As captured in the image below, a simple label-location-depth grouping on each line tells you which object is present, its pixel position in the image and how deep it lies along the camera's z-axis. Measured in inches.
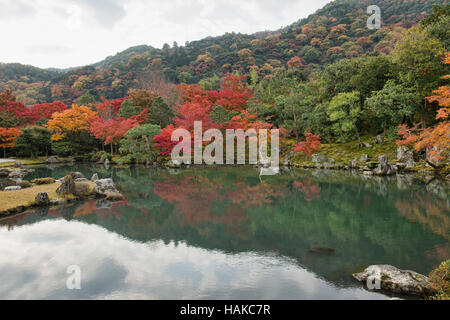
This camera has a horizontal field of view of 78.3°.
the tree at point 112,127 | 1157.7
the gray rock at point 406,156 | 748.0
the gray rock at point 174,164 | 1057.3
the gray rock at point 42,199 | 457.7
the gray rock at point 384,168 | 725.3
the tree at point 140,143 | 1063.1
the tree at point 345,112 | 886.4
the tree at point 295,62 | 2420.5
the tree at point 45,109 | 1403.8
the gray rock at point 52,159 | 1212.9
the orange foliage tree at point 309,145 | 936.9
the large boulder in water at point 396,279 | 187.4
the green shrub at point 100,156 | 1220.3
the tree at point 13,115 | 1228.5
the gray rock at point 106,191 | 528.7
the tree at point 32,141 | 1125.7
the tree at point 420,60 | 725.3
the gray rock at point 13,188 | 520.8
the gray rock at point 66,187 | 505.7
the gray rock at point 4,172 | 825.4
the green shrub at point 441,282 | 169.9
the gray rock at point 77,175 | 557.9
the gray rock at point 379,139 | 862.0
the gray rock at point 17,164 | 953.1
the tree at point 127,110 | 1253.7
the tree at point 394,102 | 754.2
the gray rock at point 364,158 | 829.7
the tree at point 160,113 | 1264.8
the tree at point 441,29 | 748.0
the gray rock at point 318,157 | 931.0
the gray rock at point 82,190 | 520.1
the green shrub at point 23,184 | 546.4
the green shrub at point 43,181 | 575.2
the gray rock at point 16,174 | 806.2
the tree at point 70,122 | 1245.7
